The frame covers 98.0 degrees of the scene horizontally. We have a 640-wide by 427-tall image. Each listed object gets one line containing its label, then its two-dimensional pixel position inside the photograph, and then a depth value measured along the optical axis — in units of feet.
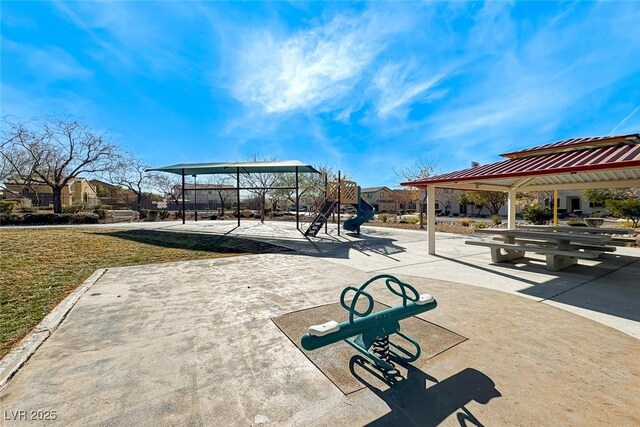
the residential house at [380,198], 193.98
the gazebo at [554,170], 16.35
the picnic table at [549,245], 18.94
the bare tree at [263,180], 105.40
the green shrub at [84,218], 55.31
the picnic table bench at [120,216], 64.36
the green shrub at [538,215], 52.95
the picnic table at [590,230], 23.08
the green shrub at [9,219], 50.77
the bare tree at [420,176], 74.01
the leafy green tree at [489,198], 83.15
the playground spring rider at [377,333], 6.90
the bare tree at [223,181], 120.26
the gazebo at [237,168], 45.09
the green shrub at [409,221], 69.59
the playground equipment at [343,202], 42.96
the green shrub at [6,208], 61.59
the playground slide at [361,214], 43.14
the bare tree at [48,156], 64.74
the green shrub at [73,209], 70.18
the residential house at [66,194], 105.01
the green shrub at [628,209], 46.56
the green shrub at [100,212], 62.62
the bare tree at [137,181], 86.63
